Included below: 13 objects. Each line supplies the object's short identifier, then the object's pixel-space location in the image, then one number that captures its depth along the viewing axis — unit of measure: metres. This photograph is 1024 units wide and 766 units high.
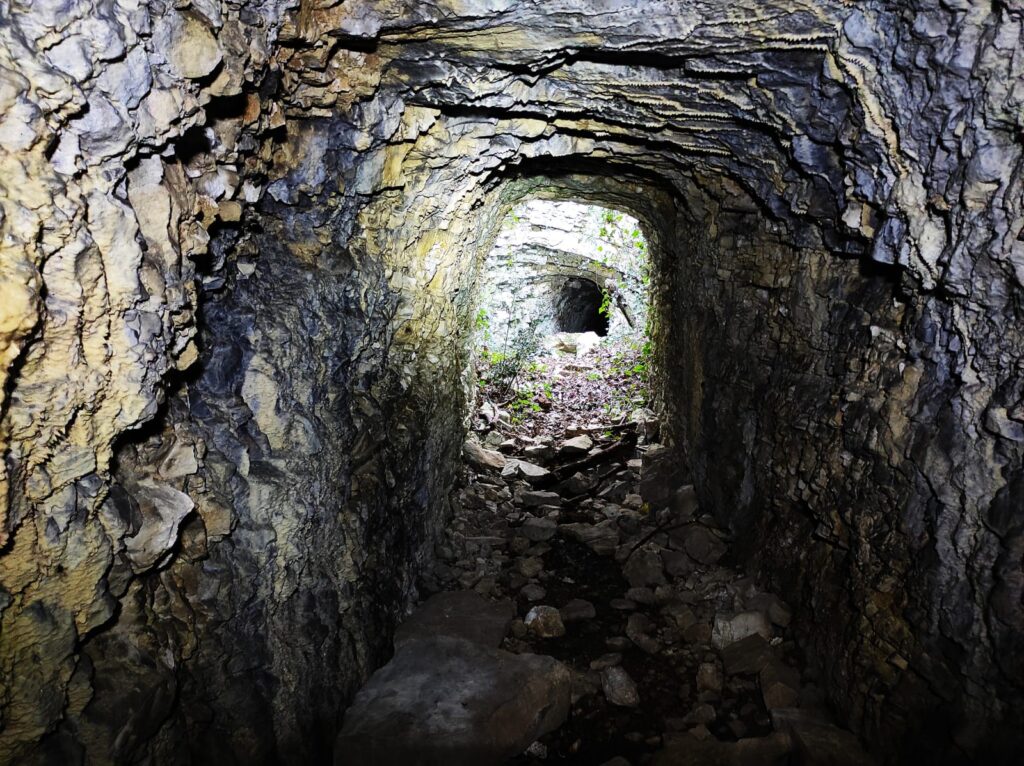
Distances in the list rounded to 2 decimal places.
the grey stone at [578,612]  4.71
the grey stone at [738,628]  4.15
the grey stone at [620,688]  3.89
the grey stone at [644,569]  5.02
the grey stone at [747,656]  3.97
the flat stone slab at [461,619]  4.18
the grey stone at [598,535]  5.51
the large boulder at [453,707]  3.21
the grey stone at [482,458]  6.86
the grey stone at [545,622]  4.52
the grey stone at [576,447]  7.58
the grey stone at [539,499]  6.30
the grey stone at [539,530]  5.67
